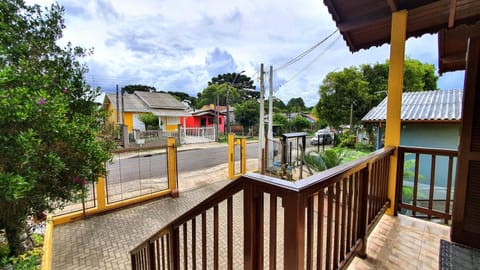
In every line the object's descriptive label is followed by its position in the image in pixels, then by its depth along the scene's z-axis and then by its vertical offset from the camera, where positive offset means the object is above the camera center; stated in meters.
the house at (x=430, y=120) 5.10 +0.09
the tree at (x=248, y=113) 20.47 +1.11
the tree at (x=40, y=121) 1.63 +0.04
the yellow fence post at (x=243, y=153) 6.74 -0.96
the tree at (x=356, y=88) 13.31 +2.31
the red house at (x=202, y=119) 21.60 +0.59
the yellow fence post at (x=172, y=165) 4.78 -0.96
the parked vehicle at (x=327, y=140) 16.48 -1.31
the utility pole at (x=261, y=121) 6.87 +0.11
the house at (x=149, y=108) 16.56 +1.37
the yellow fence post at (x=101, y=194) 3.97 -1.35
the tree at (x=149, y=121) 15.18 +0.29
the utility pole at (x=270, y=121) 7.25 +0.12
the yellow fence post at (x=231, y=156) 6.45 -0.99
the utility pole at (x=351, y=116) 13.69 +0.48
